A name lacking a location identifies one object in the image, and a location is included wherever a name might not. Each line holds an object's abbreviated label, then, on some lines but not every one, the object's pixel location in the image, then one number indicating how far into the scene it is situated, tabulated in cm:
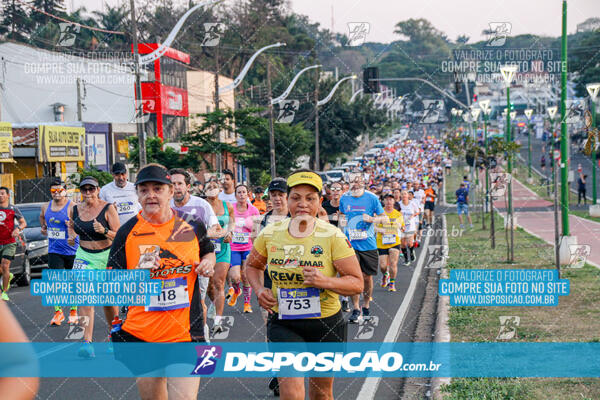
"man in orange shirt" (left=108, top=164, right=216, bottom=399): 506
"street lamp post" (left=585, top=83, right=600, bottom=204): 2070
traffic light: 1956
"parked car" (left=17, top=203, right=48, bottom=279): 1752
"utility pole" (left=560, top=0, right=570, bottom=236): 1427
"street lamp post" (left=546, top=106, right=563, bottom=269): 1198
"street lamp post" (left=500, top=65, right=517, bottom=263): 1752
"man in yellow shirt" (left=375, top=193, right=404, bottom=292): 1397
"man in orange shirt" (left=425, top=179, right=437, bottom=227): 2853
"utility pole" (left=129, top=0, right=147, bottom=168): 2192
